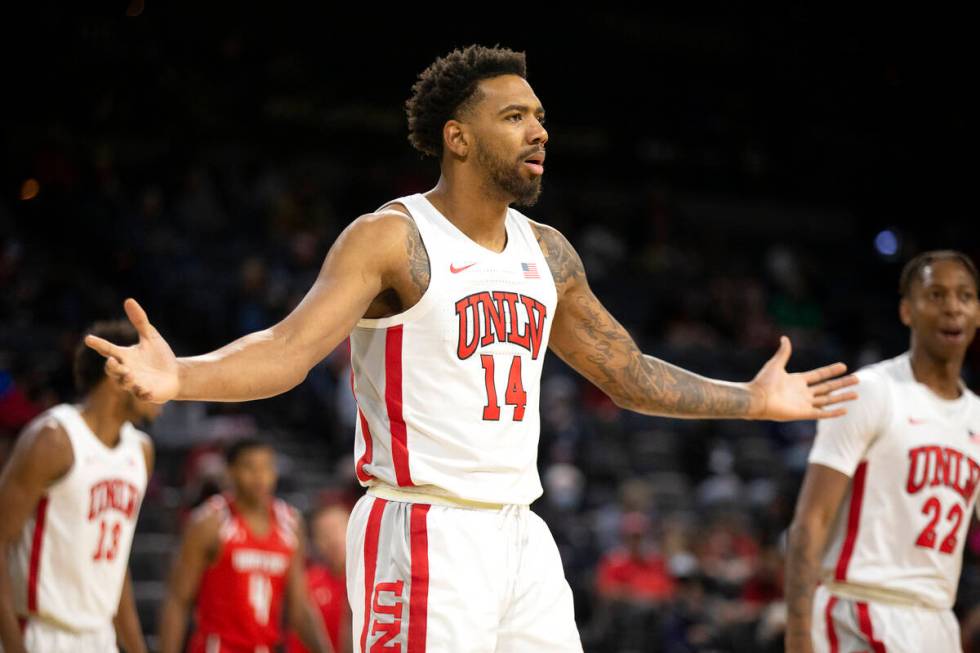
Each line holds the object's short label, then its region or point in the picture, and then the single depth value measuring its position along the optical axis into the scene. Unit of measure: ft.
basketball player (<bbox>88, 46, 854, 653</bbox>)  23.16
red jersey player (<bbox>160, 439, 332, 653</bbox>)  46.75
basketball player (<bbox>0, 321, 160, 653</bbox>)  35.24
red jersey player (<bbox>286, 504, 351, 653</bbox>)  54.54
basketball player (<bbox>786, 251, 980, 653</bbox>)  32.12
